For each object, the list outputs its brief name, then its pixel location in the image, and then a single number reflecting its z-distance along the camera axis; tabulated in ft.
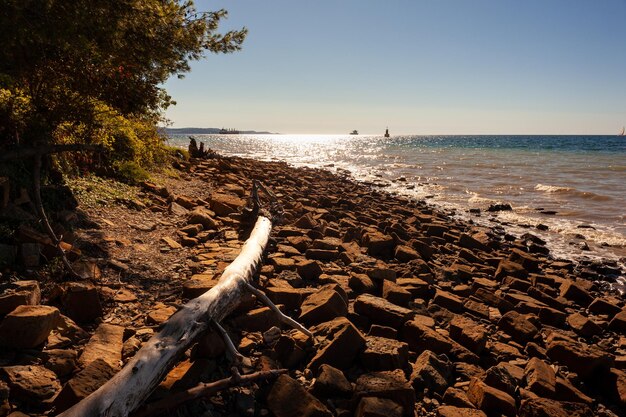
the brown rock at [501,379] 11.74
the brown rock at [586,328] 17.52
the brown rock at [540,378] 11.73
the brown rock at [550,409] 10.36
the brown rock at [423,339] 13.61
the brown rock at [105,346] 10.06
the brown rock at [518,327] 15.87
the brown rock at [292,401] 9.25
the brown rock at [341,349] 11.61
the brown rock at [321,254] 21.97
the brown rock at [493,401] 10.68
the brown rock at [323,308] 14.16
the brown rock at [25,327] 9.87
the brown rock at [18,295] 10.57
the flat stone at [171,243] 20.53
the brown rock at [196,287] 14.10
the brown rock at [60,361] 9.62
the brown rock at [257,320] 13.19
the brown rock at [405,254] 24.40
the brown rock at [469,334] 14.10
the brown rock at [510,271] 24.52
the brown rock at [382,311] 14.56
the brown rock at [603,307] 19.93
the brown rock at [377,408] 9.20
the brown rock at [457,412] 10.03
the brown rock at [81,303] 12.23
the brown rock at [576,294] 21.34
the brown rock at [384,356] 11.65
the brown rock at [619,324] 18.03
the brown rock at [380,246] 25.29
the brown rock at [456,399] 10.69
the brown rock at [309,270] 18.78
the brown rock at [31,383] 8.54
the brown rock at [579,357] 13.14
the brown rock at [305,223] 28.78
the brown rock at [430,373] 11.41
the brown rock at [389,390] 9.98
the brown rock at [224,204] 29.58
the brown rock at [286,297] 15.29
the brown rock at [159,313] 12.69
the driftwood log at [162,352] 7.61
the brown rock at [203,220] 24.85
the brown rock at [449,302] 17.92
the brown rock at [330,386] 10.29
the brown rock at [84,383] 8.42
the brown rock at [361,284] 17.81
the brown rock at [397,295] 17.07
